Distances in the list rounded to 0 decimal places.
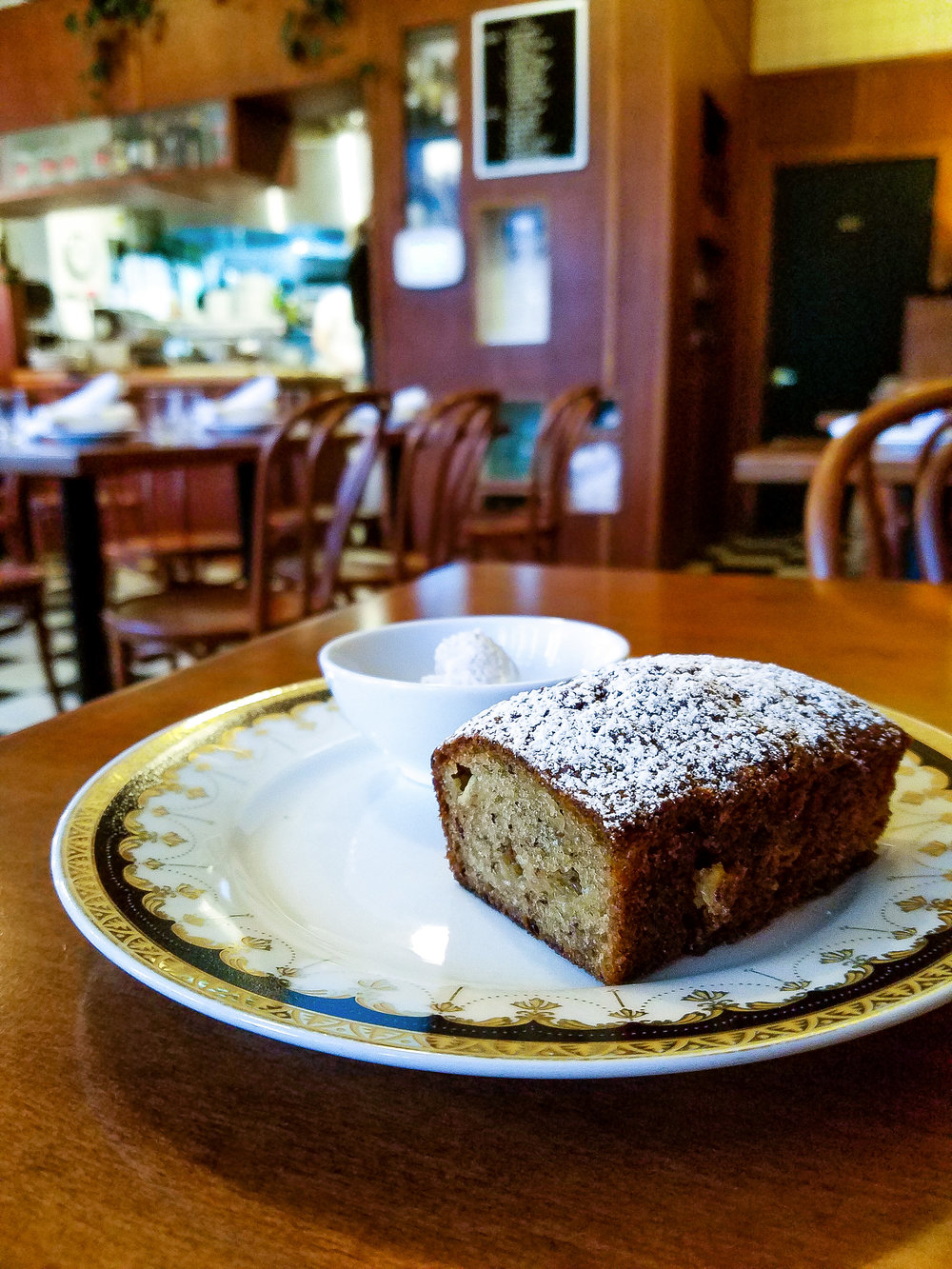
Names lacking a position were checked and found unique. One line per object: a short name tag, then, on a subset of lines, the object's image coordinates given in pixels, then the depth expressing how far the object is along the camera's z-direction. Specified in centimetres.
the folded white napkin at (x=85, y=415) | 239
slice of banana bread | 40
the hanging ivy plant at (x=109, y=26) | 483
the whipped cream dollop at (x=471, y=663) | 63
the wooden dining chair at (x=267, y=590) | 199
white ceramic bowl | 56
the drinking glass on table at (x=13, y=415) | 252
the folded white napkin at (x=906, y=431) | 224
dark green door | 589
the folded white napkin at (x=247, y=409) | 263
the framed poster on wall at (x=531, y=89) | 400
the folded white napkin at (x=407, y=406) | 343
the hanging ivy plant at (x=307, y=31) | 440
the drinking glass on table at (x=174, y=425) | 260
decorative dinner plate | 32
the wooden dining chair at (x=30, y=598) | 246
